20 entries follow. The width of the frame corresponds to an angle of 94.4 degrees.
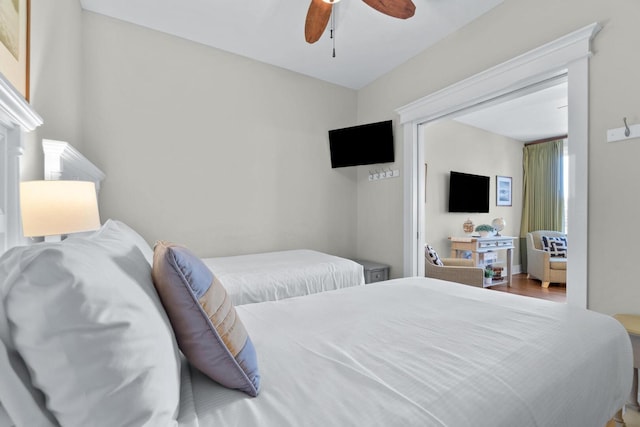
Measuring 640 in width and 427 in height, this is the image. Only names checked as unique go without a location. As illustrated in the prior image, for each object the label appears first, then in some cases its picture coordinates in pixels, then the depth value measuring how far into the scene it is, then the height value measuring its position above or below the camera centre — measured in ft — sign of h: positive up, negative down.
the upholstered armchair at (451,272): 11.41 -2.32
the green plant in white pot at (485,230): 15.84 -0.93
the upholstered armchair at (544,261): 14.79 -2.46
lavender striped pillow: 2.34 -0.92
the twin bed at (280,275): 6.46 -1.53
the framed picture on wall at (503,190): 17.71 +1.35
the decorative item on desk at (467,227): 15.89 -0.77
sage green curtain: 17.26 +1.45
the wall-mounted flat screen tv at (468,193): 15.43 +1.07
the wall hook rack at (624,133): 5.53 +1.54
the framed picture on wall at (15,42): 3.77 +2.33
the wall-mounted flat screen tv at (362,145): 10.93 +2.58
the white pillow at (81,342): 1.53 -0.71
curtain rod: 17.26 +4.45
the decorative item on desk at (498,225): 16.43 -0.68
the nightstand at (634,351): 4.84 -2.28
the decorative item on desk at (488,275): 15.02 -3.20
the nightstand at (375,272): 10.55 -2.17
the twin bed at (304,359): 1.55 -1.46
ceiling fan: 6.13 +4.50
